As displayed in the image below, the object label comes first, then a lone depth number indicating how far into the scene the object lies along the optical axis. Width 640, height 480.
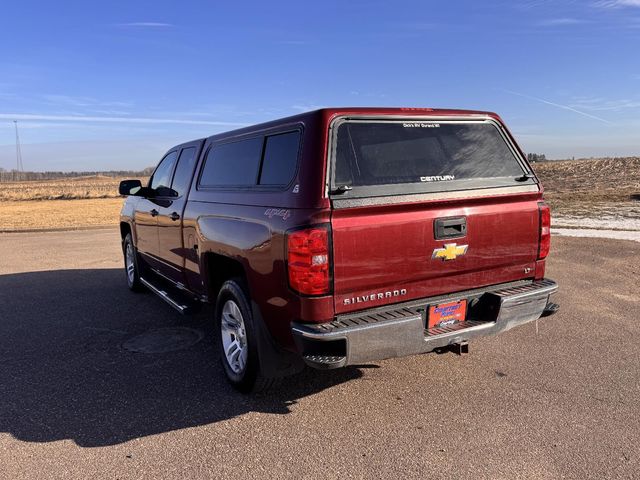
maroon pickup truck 3.07
